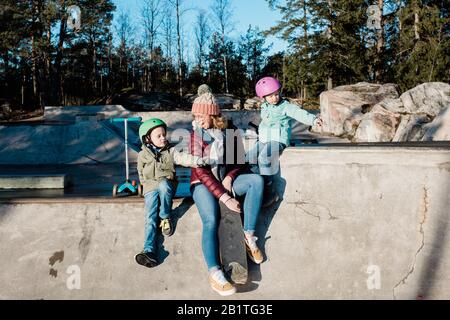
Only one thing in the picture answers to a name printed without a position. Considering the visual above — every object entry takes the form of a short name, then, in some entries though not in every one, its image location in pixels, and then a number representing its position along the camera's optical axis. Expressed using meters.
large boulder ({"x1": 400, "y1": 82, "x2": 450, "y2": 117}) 13.35
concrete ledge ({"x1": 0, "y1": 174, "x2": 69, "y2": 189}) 7.30
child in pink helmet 3.91
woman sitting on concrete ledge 3.43
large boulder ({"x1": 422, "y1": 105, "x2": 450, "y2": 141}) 9.48
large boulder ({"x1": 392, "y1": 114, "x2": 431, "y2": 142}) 11.95
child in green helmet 3.58
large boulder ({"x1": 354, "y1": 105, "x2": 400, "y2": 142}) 13.65
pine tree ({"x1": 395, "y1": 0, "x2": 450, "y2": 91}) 19.11
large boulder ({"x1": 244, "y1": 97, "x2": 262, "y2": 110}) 27.06
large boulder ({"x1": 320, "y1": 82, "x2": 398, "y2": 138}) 16.20
